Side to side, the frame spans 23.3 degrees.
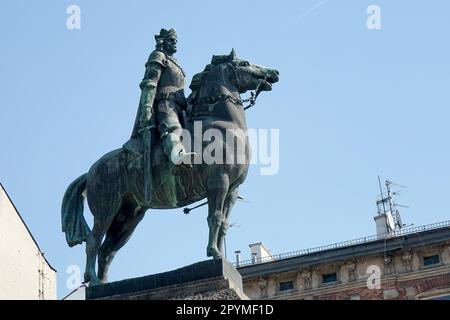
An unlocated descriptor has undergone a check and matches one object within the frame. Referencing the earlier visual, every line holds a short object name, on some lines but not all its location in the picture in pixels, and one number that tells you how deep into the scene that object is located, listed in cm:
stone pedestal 1634
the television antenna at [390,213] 5448
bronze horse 1725
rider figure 1756
